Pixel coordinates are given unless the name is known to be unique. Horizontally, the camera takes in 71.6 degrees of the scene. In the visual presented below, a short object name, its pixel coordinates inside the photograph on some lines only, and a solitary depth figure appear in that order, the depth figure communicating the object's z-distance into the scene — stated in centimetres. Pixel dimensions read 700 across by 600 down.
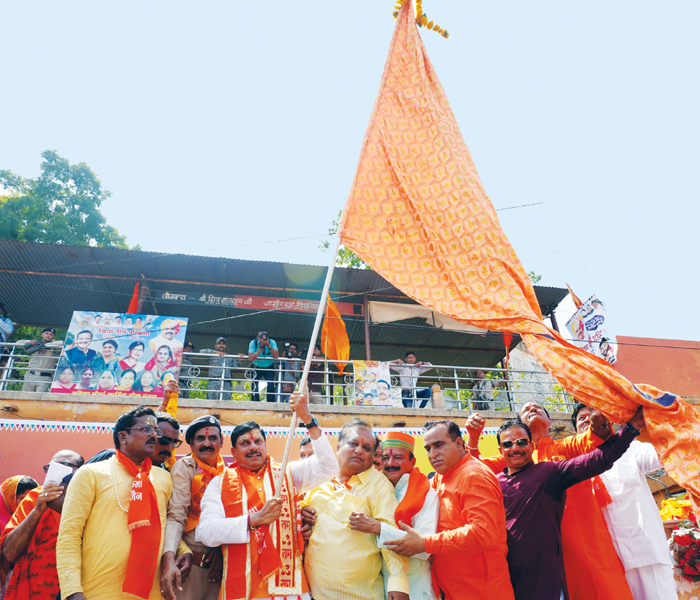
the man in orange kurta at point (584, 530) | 308
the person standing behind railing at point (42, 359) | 827
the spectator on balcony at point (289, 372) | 875
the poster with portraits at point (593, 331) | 1031
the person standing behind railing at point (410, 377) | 935
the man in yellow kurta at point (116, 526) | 245
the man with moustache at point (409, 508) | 259
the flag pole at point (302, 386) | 278
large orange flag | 280
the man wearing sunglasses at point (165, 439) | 333
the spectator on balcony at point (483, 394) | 1084
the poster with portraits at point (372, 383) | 885
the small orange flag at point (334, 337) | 954
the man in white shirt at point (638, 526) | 317
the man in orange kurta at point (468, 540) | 254
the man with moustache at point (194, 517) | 264
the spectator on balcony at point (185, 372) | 841
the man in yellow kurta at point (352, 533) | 259
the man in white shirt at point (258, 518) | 260
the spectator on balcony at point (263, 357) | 895
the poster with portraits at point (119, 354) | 798
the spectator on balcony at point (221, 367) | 857
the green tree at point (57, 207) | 1727
